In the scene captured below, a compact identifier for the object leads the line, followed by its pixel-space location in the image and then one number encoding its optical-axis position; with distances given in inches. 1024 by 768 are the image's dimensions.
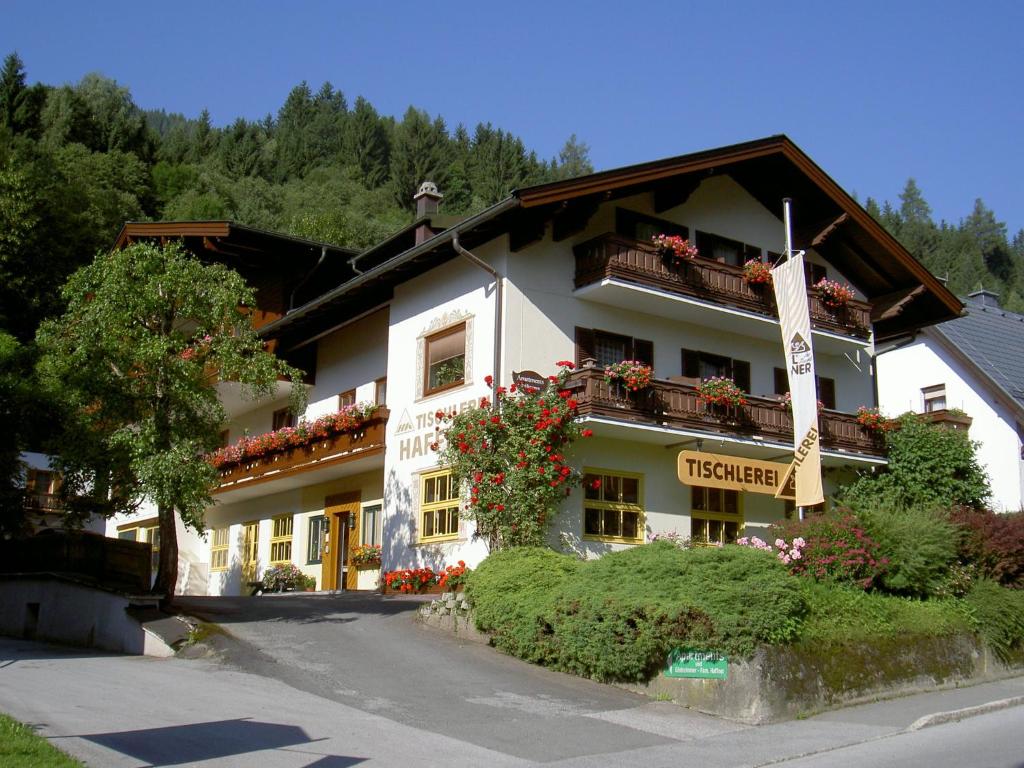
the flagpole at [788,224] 917.6
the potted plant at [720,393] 854.5
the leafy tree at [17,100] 2723.9
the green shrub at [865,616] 536.7
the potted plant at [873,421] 957.2
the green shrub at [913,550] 631.2
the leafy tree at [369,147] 3996.1
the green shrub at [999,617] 636.7
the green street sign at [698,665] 499.2
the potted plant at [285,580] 1071.0
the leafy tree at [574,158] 3996.1
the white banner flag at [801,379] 799.1
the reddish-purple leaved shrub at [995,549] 686.5
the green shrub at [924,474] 936.9
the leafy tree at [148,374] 663.8
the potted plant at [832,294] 991.6
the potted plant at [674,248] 868.6
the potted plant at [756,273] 928.9
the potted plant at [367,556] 948.6
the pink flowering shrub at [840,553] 617.0
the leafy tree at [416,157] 3614.7
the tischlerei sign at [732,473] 820.0
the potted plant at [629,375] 800.3
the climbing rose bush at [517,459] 749.9
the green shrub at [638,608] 507.2
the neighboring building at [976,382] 1152.8
